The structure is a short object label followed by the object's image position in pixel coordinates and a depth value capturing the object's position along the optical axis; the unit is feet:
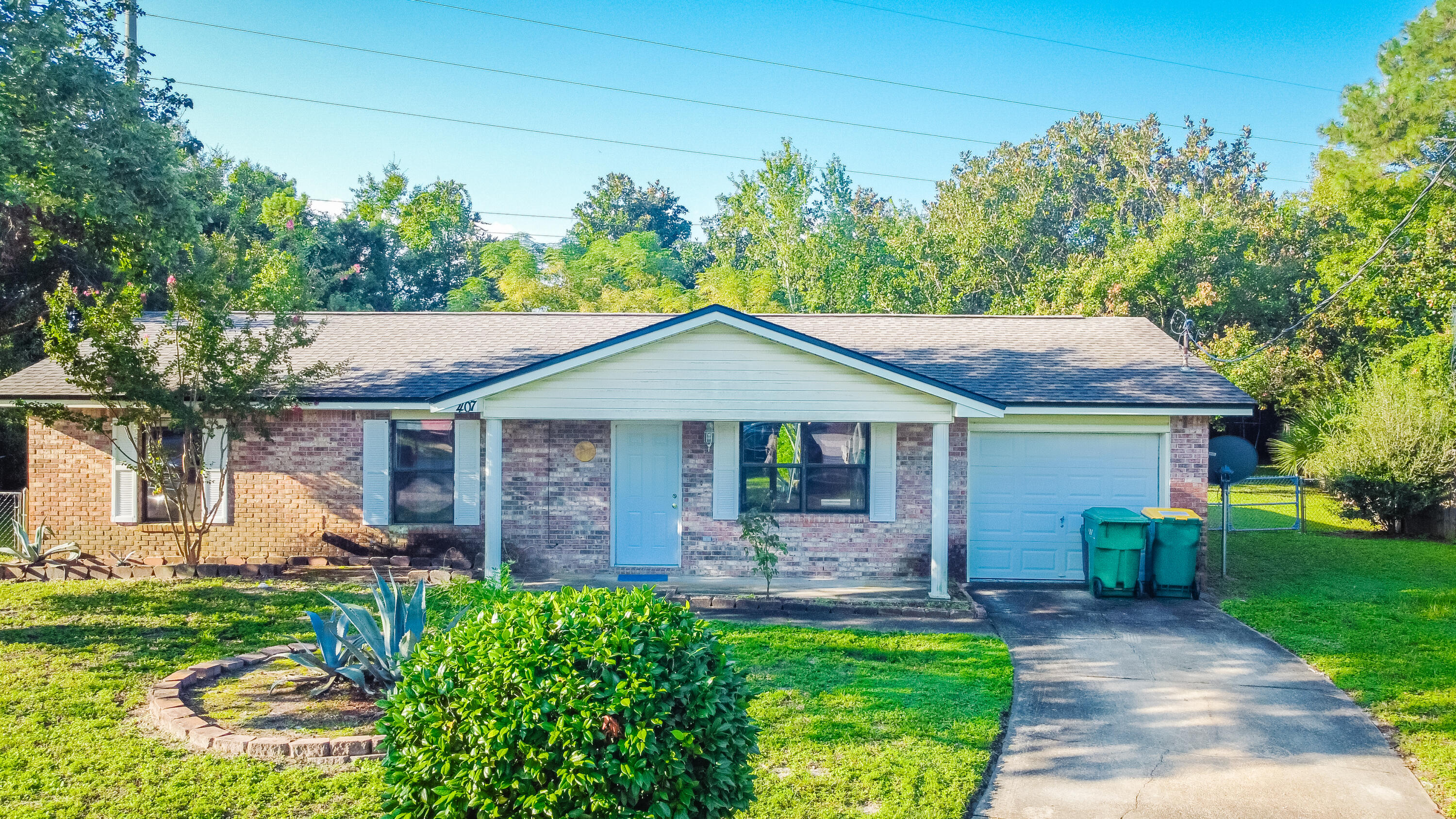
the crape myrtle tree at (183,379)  37.60
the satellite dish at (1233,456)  60.49
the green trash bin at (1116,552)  39.78
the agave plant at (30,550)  41.60
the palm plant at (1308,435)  67.51
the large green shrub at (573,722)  14.32
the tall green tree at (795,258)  115.85
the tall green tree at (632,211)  184.96
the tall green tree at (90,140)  36.35
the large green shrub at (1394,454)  56.85
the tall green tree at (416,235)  129.08
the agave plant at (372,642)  24.53
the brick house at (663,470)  40.04
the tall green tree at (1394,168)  79.71
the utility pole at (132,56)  42.09
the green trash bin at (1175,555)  39.73
